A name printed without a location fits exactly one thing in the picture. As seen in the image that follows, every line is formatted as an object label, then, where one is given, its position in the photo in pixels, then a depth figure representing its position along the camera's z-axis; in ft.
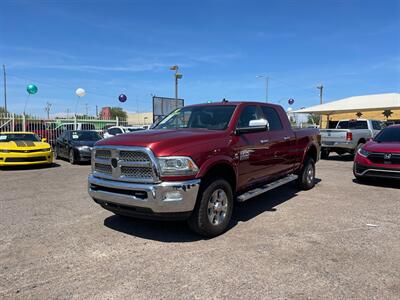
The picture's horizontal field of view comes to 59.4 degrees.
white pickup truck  48.88
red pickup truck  14.38
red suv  27.55
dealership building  90.02
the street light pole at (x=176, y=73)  92.11
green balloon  73.26
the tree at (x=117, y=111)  319.14
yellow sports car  39.88
